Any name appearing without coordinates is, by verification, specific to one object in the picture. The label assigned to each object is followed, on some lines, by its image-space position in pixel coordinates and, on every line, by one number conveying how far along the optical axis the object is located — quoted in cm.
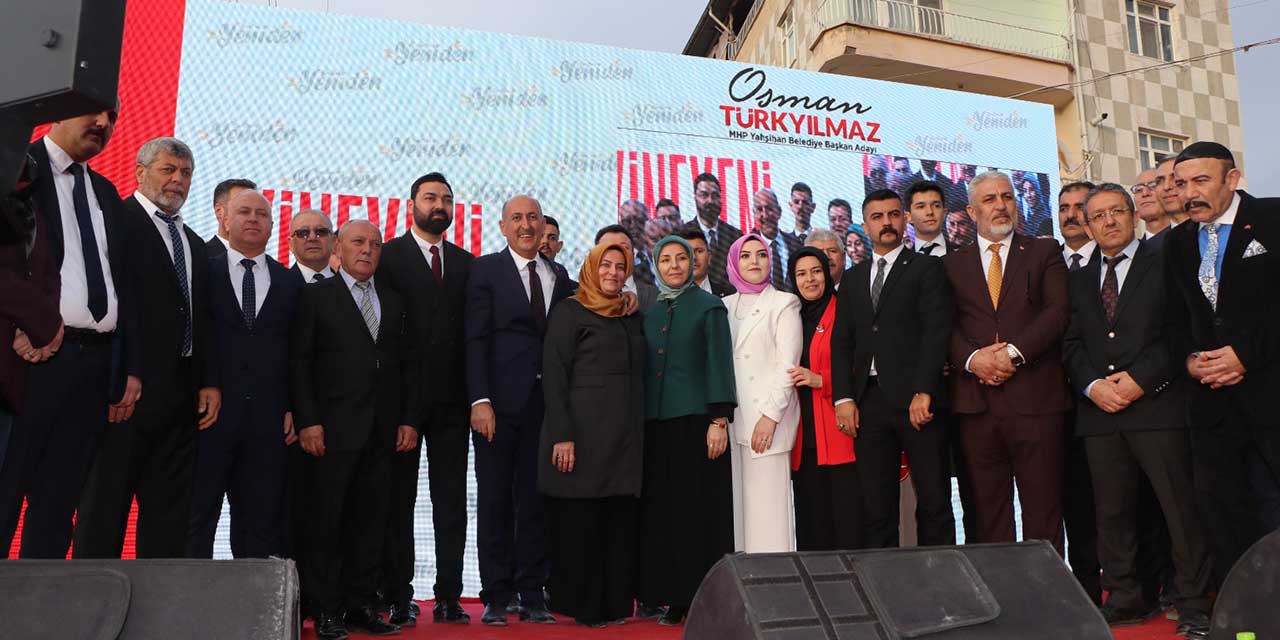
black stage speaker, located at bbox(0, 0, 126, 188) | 109
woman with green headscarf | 339
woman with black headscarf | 351
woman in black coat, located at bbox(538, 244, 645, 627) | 333
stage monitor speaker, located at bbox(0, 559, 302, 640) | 144
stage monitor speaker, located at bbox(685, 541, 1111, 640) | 174
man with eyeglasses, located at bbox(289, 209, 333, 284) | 360
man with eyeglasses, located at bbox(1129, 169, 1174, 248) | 376
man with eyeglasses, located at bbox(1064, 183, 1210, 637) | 303
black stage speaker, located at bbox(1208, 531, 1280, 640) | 182
